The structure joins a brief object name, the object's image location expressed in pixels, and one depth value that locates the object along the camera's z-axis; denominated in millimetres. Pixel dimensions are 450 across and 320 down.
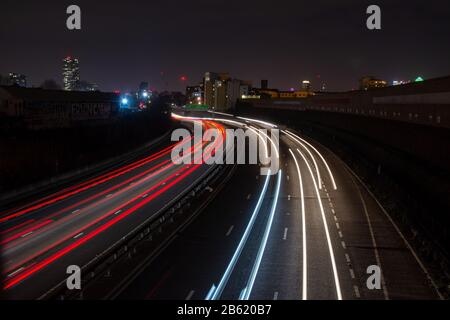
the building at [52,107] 58312
